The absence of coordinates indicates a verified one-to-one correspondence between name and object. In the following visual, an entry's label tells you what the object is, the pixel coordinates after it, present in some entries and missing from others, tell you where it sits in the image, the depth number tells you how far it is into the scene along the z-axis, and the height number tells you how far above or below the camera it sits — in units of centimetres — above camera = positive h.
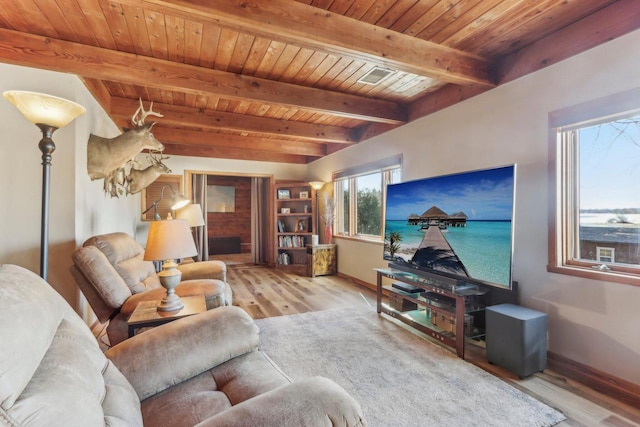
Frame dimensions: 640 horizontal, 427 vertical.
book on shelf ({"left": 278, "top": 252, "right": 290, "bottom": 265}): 609 -97
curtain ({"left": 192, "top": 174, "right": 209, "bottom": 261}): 620 +20
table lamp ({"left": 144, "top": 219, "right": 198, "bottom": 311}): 194 -24
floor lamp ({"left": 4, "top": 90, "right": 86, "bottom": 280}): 174 +60
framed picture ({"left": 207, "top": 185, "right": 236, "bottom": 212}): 795 +38
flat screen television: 221 -12
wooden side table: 180 -66
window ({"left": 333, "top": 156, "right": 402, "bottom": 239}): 423 +26
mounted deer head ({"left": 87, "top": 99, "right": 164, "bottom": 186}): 289 +65
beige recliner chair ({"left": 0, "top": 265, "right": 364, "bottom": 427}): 67 -55
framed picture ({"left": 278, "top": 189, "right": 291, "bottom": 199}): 614 +38
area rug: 172 -118
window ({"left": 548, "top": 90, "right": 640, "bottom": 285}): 191 +15
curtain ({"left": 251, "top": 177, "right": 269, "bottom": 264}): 685 -17
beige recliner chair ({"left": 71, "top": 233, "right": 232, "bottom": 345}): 211 -57
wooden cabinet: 529 -87
